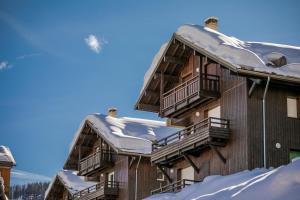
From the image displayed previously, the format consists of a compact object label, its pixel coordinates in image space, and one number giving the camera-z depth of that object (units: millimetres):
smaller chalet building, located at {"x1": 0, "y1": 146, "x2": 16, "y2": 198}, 53000
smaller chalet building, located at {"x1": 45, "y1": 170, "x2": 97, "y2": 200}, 51156
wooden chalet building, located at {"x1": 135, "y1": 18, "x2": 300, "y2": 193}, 30375
